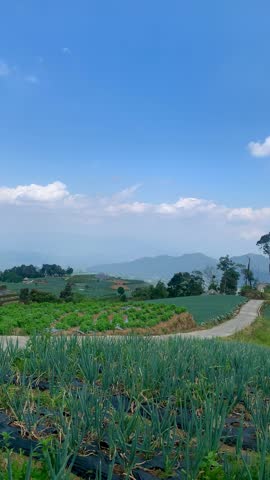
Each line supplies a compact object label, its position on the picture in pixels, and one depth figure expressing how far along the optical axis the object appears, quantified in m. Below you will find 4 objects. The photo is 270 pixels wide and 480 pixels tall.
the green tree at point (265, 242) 51.07
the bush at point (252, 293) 31.45
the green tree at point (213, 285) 40.89
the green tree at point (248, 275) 44.88
